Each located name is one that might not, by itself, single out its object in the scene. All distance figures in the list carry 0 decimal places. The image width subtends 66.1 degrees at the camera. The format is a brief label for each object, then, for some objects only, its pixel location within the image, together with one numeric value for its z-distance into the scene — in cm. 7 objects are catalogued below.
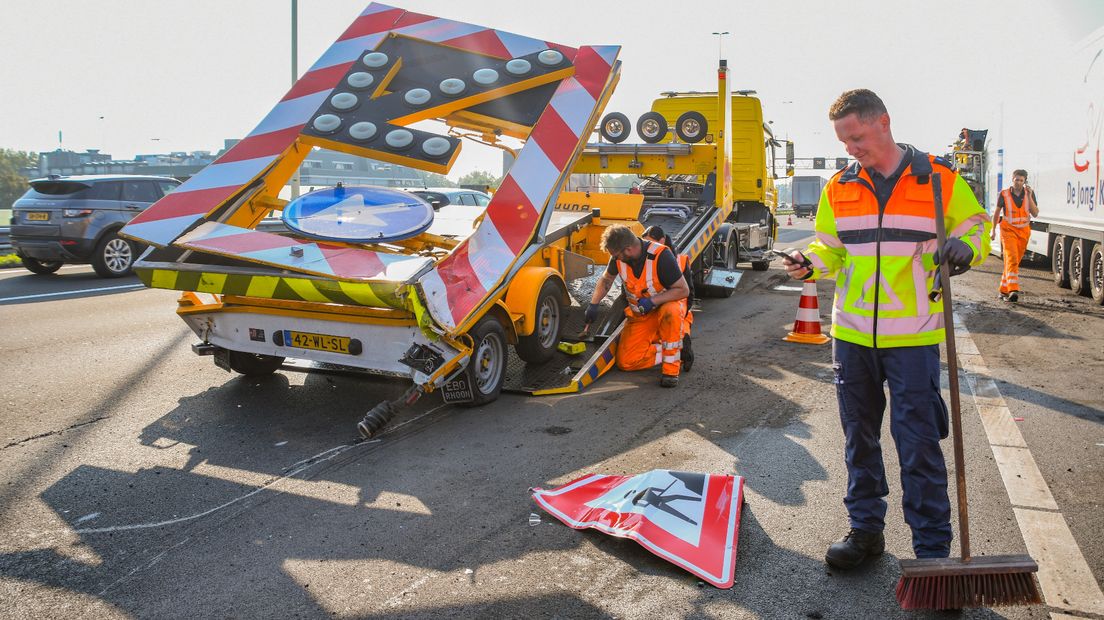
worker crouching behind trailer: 656
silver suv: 1287
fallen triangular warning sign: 338
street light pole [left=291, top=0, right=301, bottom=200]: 2211
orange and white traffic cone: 834
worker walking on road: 1103
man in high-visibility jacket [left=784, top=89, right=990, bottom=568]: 321
